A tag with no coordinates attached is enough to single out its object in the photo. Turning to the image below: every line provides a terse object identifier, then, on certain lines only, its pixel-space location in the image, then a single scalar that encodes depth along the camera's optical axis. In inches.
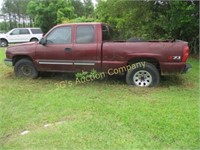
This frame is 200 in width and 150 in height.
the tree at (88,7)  1519.8
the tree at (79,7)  1647.4
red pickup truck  276.1
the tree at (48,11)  1242.0
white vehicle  892.6
